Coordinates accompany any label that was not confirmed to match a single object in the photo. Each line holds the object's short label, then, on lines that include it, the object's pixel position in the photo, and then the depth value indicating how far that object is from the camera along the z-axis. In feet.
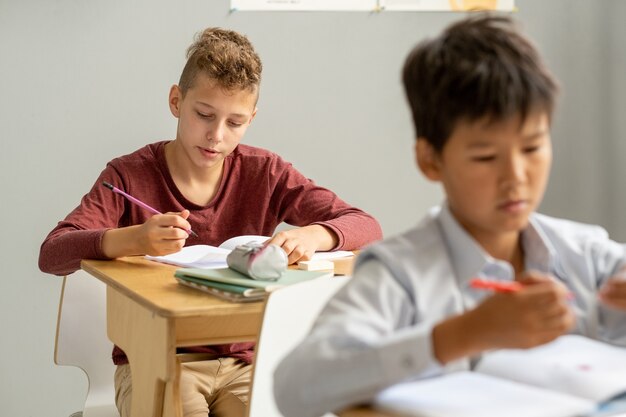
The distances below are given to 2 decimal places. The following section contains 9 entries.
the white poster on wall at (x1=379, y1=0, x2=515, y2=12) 10.45
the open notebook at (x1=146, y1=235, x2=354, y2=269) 7.22
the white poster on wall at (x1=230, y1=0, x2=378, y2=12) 10.05
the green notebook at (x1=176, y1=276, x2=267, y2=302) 6.47
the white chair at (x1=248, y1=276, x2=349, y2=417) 6.32
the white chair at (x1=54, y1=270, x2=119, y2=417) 7.89
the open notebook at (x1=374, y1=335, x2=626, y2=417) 4.51
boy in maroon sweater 7.43
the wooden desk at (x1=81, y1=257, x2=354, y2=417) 6.44
